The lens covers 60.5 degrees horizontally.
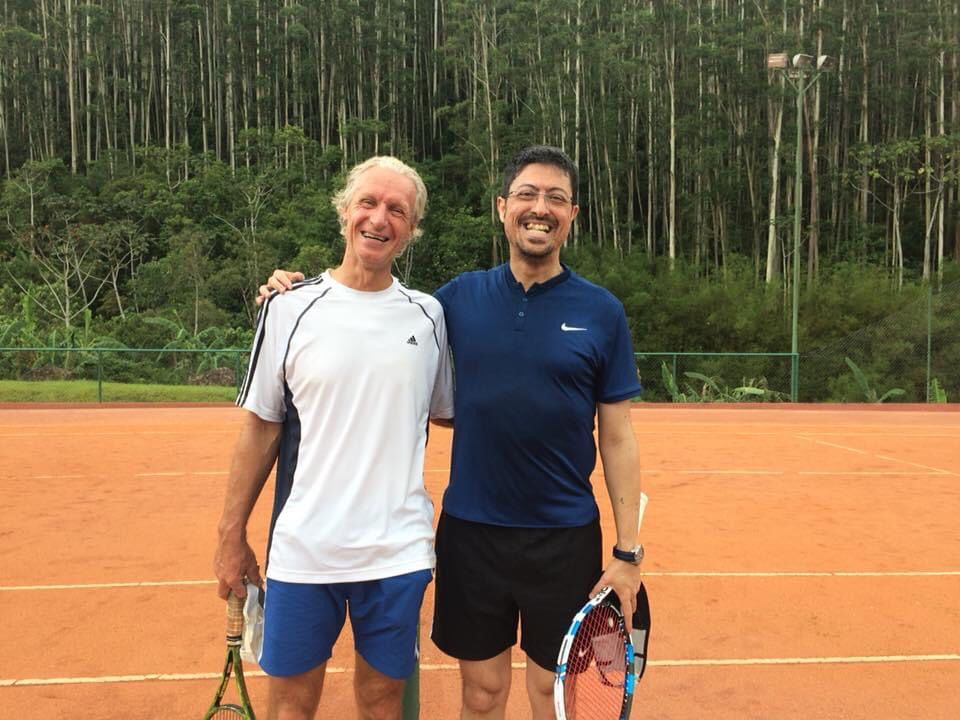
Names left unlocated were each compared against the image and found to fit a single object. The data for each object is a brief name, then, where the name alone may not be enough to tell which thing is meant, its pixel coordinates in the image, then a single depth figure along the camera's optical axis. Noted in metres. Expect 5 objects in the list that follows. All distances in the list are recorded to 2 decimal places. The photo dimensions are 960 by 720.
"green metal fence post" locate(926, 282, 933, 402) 20.97
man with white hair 2.36
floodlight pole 21.03
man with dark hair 2.56
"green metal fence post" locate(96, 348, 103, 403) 19.23
